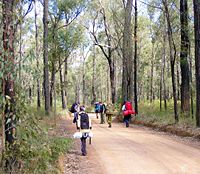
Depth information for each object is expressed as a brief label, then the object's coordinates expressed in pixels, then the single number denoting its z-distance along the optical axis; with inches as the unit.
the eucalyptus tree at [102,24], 1611.7
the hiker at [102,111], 996.7
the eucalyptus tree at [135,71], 1066.7
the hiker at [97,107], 1238.4
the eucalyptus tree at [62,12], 1489.9
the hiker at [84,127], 433.1
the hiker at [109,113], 869.3
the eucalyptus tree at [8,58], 195.8
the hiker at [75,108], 798.7
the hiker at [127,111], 844.6
